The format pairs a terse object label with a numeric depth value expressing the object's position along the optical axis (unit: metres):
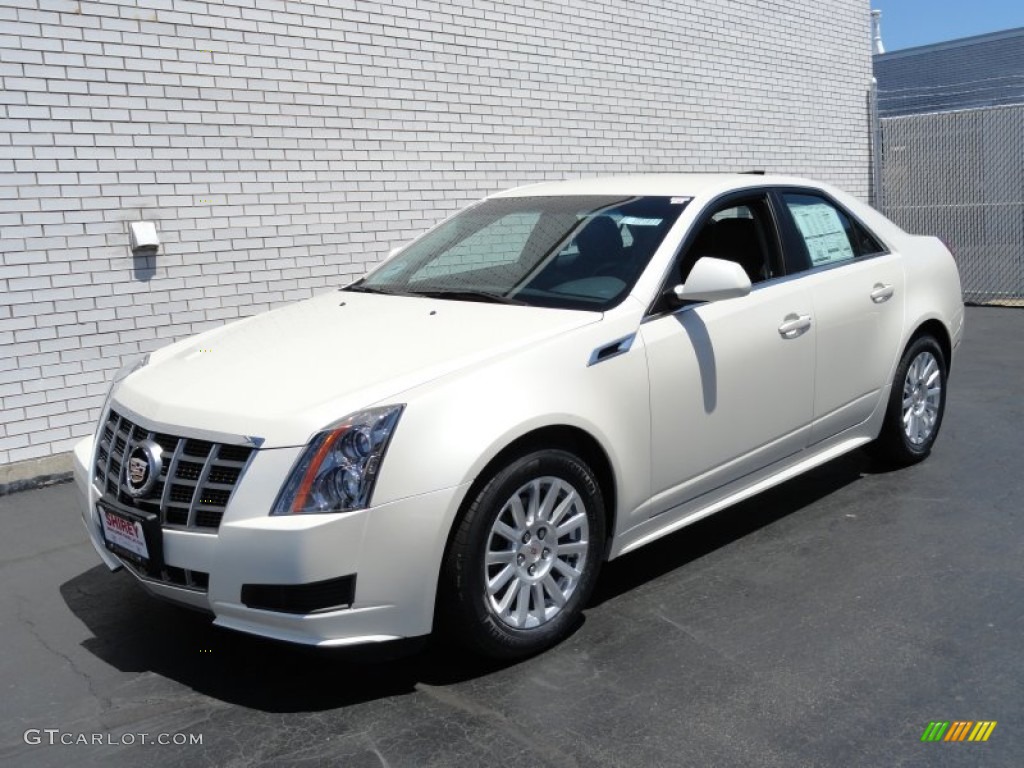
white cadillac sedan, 3.27
